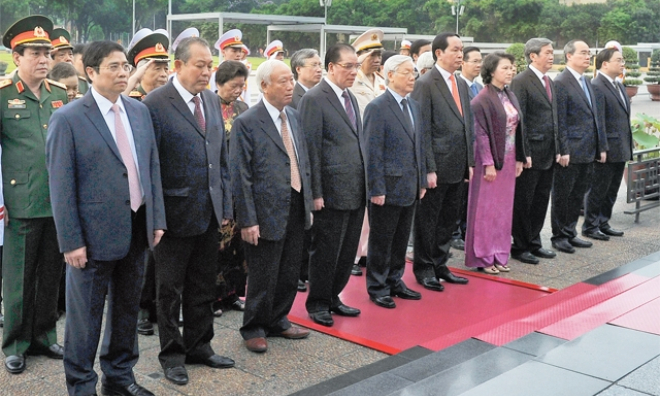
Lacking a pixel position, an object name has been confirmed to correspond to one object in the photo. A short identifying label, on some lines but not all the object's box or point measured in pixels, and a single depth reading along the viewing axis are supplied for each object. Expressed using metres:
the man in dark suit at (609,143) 8.06
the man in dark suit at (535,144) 7.16
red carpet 5.05
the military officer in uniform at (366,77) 6.61
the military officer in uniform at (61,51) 6.53
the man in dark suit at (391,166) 5.59
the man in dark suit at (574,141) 7.60
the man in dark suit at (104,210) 3.59
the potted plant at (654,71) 33.31
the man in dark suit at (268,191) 4.61
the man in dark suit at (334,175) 5.23
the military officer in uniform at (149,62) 4.78
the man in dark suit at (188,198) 4.15
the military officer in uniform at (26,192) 4.36
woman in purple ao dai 6.58
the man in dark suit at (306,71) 6.12
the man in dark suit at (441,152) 6.18
